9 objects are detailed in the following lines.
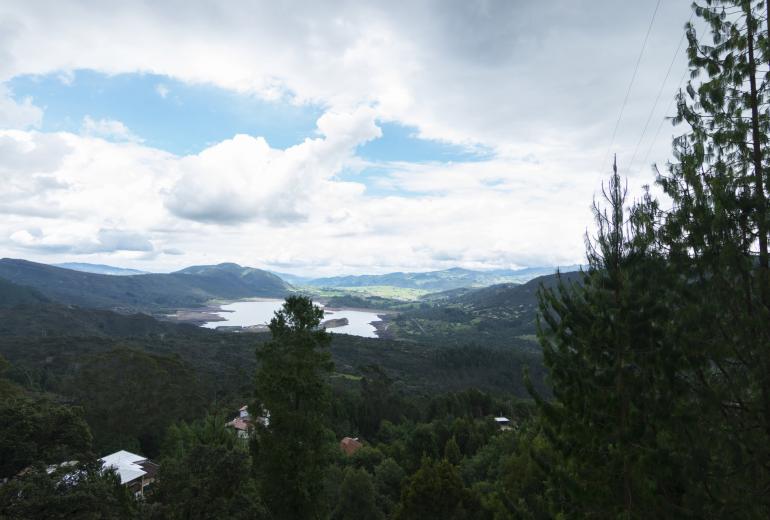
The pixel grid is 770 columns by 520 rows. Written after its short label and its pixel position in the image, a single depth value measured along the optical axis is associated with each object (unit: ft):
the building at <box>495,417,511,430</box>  190.68
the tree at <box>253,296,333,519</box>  51.03
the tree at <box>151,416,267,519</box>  41.65
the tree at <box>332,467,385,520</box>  87.97
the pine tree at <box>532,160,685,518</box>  26.99
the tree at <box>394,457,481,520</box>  66.74
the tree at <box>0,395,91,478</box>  48.98
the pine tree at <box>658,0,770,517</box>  22.89
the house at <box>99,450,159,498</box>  101.86
